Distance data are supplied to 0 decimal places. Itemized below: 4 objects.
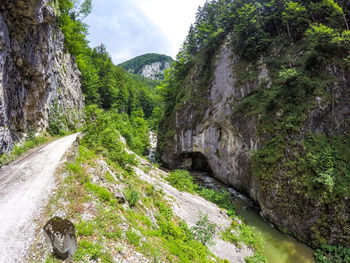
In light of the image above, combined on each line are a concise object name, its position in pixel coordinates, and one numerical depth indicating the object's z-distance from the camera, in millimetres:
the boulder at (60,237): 3648
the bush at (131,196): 7279
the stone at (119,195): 6607
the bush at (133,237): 4977
